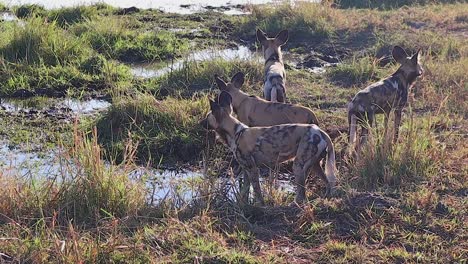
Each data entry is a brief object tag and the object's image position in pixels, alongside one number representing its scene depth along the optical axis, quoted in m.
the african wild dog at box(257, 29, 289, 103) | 12.60
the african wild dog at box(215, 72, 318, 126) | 10.82
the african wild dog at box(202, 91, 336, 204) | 9.29
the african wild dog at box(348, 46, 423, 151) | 10.91
